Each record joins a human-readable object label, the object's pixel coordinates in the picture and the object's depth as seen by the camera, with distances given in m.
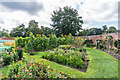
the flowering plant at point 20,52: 3.65
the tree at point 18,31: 18.41
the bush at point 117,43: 6.23
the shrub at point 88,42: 10.43
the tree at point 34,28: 19.13
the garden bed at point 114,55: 4.51
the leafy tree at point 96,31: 23.97
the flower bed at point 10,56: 3.01
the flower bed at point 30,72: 1.97
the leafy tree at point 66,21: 15.57
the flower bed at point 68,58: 2.93
